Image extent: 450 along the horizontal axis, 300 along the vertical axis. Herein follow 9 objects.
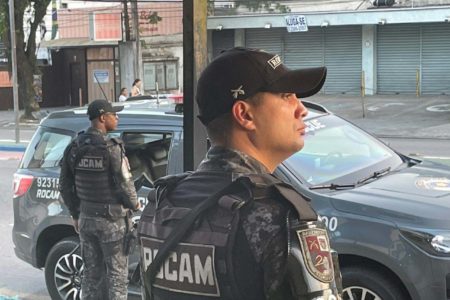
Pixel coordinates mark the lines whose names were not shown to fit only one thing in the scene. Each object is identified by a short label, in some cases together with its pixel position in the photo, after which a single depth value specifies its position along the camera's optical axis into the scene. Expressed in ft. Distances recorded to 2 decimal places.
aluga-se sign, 96.12
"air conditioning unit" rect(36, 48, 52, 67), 111.04
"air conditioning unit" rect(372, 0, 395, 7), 99.91
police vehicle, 12.47
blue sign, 106.73
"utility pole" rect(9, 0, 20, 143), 57.31
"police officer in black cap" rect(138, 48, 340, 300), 4.94
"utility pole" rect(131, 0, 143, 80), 89.16
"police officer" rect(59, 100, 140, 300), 15.01
